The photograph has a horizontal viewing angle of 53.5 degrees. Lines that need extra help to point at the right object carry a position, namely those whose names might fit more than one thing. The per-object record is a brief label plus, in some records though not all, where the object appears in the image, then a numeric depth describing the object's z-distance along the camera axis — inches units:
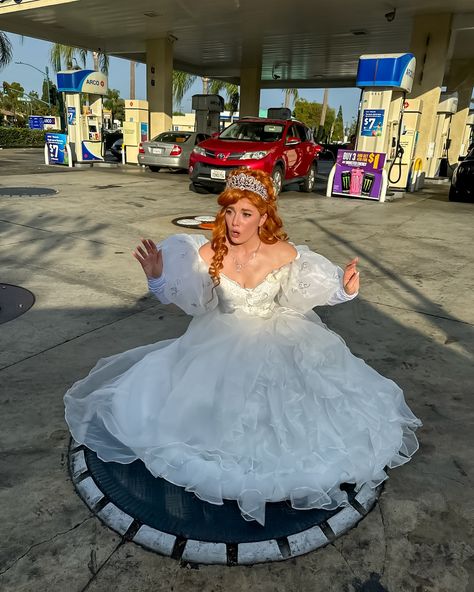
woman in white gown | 83.0
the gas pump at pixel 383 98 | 416.5
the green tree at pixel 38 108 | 2287.0
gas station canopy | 536.4
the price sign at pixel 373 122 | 437.1
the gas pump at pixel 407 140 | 514.9
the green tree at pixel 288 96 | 1972.2
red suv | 411.5
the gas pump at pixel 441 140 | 642.8
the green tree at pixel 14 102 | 2316.7
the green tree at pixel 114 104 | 2499.0
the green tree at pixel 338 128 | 3014.3
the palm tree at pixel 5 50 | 1092.5
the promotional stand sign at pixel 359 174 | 441.7
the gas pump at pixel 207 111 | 781.3
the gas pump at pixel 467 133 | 803.4
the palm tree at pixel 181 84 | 1421.0
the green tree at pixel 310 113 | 2815.0
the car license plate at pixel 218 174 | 413.7
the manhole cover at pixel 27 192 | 390.0
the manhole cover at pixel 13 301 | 158.2
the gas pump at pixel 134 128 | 713.6
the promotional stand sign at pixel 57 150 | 639.8
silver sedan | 606.2
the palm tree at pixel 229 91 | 1683.6
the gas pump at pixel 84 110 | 615.5
